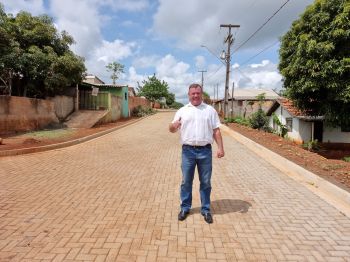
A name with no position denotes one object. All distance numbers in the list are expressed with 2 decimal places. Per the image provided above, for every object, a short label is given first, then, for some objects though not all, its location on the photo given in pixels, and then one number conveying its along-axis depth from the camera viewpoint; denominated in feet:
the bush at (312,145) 54.47
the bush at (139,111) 113.40
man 14.30
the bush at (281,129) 70.85
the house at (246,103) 97.04
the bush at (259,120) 68.13
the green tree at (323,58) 42.65
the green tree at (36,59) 53.16
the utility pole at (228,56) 85.61
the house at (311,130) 62.03
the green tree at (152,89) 212.02
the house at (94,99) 77.20
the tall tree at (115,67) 186.80
